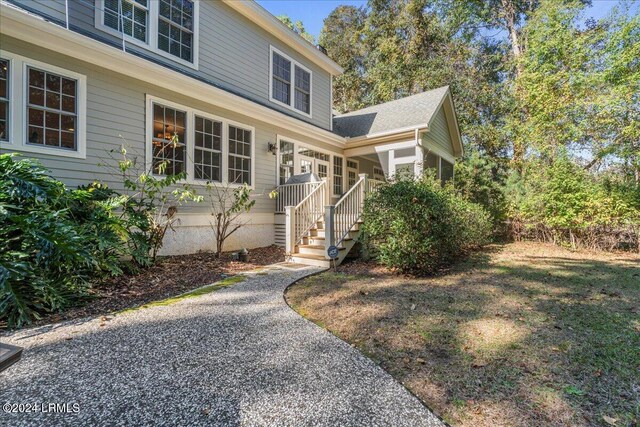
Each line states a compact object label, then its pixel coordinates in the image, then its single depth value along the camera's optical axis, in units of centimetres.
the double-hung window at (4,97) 491
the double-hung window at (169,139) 676
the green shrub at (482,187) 1109
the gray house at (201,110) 525
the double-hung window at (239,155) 831
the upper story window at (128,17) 652
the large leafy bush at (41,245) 333
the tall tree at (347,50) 2238
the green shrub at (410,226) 554
